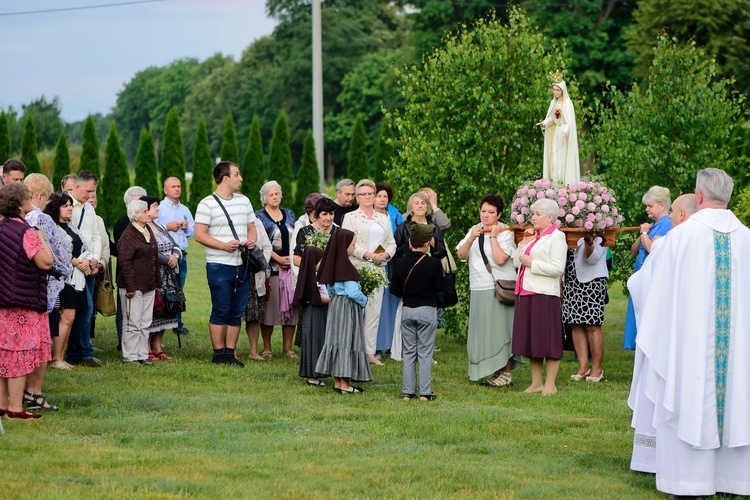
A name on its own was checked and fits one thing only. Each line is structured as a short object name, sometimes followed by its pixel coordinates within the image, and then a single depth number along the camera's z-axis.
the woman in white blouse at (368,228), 13.52
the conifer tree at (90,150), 38.47
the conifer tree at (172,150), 39.56
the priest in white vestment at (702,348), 7.94
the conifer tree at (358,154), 39.78
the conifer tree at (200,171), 39.91
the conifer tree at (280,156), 40.18
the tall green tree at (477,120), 16.06
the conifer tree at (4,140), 37.59
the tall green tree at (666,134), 16.22
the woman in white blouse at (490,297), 12.47
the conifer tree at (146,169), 38.97
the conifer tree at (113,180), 38.62
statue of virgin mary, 13.62
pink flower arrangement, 12.34
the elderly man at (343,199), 14.48
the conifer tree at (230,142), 40.56
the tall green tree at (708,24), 36.28
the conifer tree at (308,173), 39.25
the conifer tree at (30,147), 37.41
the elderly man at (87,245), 13.28
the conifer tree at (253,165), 39.94
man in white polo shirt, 13.35
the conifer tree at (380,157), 37.47
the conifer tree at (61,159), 38.06
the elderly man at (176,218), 15.12
